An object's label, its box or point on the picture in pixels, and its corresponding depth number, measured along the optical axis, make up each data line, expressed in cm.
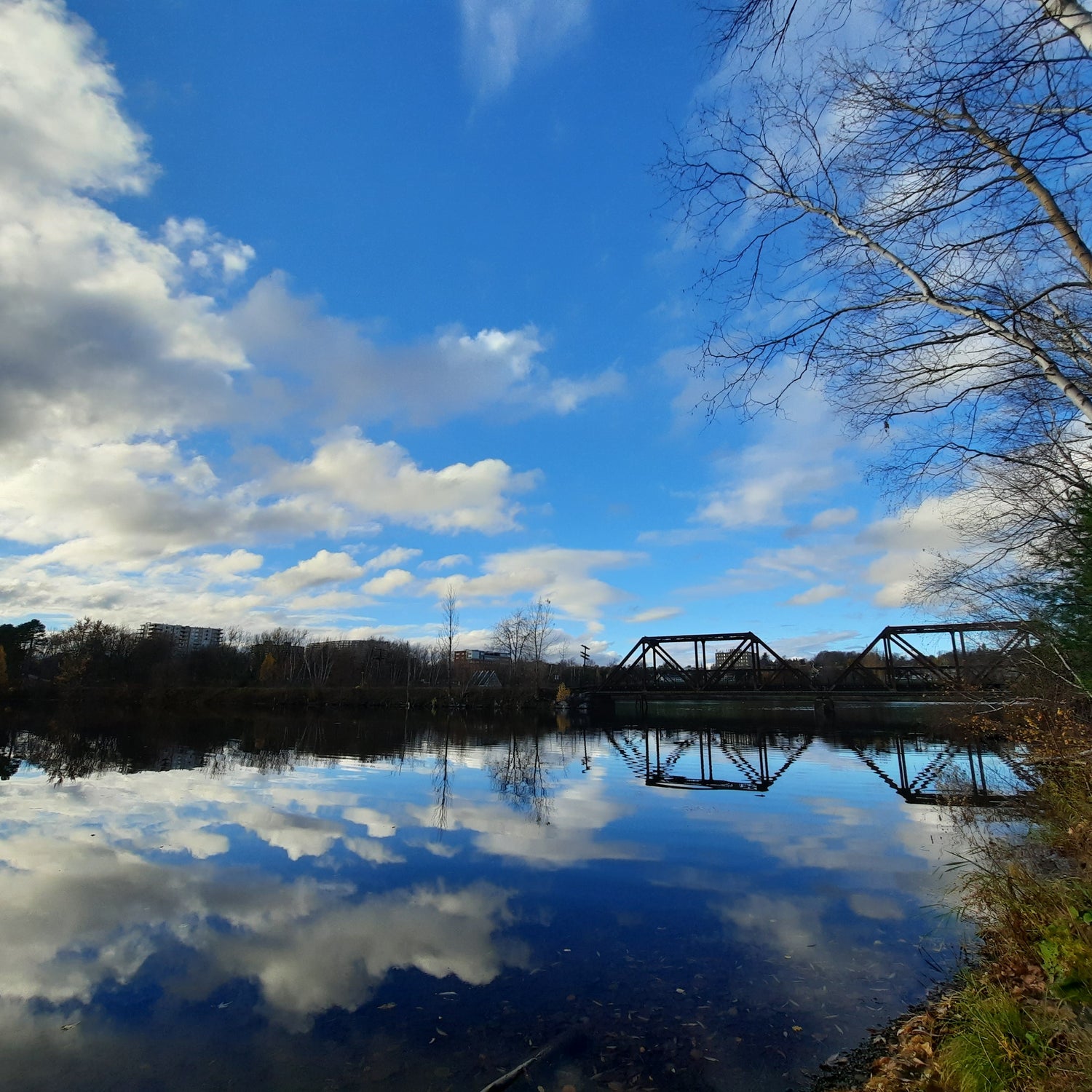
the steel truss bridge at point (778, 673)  4225
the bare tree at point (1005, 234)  422
